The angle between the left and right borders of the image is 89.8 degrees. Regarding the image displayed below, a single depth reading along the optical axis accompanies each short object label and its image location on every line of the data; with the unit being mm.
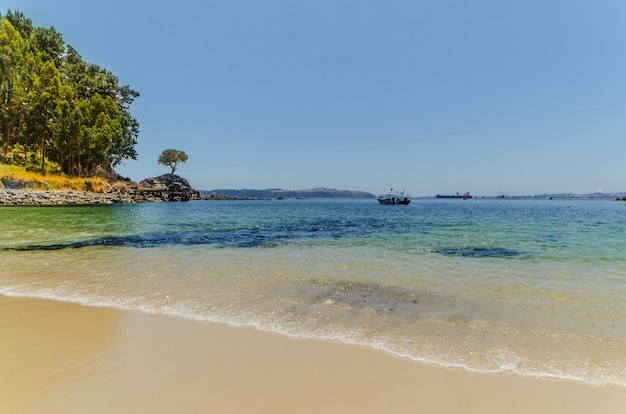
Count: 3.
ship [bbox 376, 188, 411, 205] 100094
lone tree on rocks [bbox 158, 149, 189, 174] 126812
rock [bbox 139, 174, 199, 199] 104188
